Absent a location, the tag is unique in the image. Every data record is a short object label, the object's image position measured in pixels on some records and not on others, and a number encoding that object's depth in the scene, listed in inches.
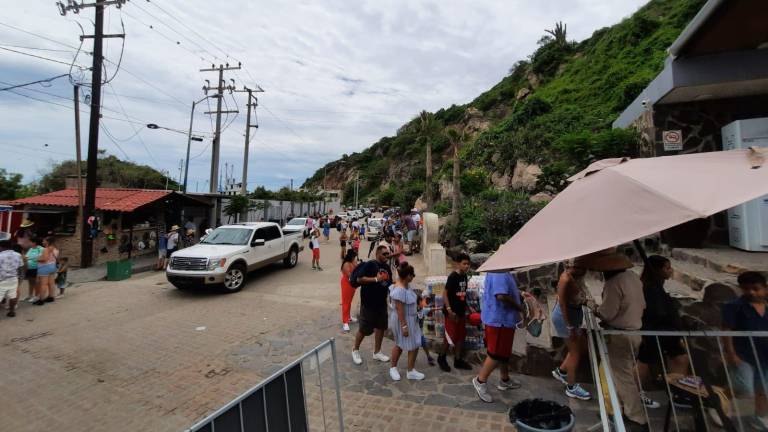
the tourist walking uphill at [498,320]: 152.6
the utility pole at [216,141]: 817.5
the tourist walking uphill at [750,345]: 100.4
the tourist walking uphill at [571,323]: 142.9
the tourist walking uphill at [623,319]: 121.9
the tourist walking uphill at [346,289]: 242.8
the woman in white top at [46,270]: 310.7
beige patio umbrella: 68.0
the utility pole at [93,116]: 493.7
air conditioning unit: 196.1
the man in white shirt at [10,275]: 271.6
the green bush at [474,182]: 862.5
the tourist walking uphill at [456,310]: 176.1
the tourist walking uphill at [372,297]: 189.0
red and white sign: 253.8
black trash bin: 104.0
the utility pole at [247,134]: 1023.3
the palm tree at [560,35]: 1492.2
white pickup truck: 342.3
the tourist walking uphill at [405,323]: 171.5
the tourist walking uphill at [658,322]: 124.2
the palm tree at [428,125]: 875.1
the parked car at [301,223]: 903.2
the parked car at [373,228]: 937.4
